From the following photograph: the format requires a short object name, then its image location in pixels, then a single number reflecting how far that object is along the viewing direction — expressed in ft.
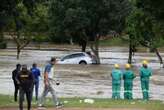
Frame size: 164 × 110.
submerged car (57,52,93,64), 188.14
